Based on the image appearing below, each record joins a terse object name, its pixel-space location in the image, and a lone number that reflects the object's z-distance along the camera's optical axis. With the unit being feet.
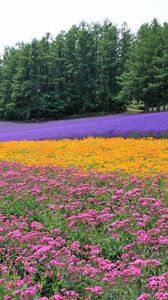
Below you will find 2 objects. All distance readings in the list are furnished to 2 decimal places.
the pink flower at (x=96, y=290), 11.57
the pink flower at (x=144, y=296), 10.76
